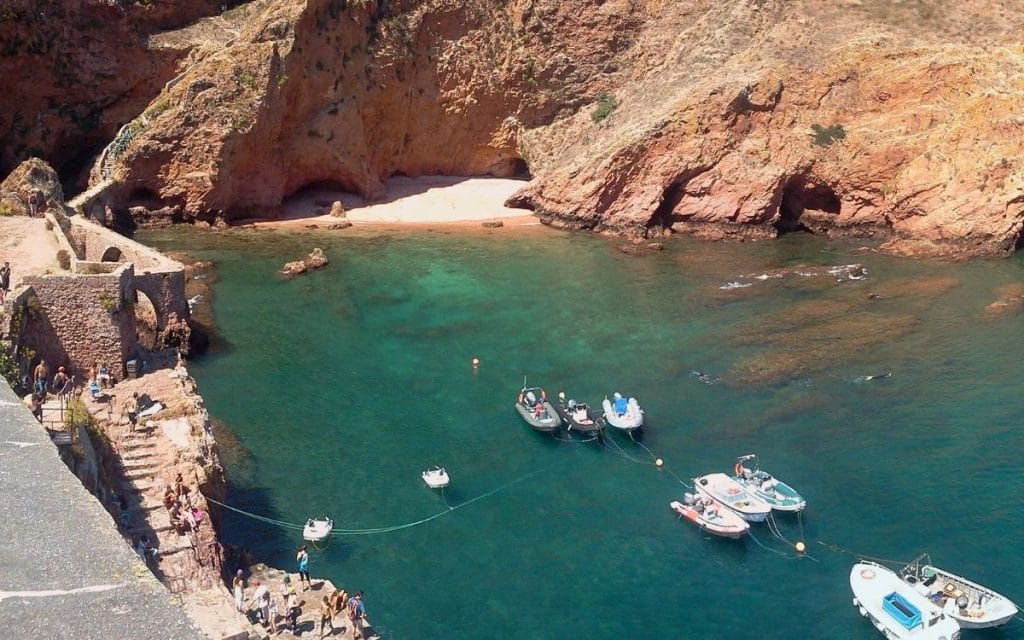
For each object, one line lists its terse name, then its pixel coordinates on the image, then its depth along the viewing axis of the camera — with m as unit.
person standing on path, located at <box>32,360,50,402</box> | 30.83
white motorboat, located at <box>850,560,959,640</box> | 27.95
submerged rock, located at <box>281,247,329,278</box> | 57.06
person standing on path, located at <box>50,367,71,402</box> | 32.44
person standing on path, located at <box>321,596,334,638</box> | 26.12
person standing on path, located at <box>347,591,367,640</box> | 26.44
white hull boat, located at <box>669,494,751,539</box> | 32.56
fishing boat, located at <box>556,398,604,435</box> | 38.97
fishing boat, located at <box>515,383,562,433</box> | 38.78
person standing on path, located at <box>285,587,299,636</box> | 26.19
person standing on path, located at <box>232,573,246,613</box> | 25.56
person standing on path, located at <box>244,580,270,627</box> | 25.80
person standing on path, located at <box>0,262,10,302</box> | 36.00
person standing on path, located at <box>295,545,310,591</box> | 28.61
